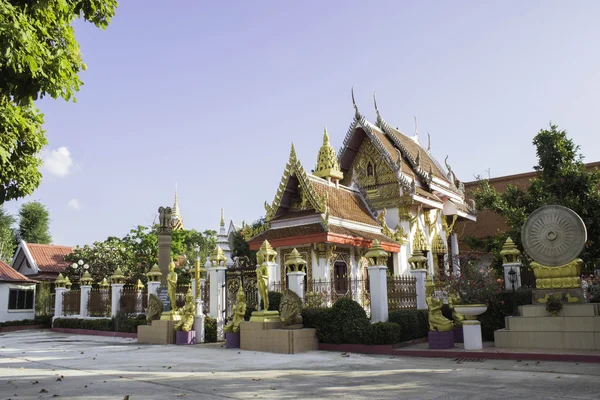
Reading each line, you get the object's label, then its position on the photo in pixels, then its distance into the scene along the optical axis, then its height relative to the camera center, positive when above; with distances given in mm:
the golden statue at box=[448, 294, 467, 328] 11664 -656
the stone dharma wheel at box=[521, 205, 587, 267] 10992 +958
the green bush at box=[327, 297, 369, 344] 11430 -728
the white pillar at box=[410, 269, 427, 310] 13227 -22
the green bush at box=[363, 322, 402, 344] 11156 -948
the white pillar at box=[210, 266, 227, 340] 14969 -32
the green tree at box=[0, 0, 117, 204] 6125 +2761
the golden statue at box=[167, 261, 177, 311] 14508 +135
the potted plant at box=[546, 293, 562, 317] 10477 -417
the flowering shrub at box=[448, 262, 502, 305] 11672 -52
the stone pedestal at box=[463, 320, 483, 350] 10609 -994
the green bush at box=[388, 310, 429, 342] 11898 -807
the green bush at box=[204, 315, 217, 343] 14531 -1081
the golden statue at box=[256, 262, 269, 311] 11995 +147
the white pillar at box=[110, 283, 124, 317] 19109 -89
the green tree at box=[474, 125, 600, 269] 16203 +2881
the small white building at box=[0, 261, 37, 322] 25062 +38
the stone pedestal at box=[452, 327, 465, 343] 12000 -1104
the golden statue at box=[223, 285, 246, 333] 12508 -546
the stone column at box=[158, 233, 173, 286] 17656 +1271
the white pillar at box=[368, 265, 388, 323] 11906 -138
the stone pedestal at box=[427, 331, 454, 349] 10992 -1099
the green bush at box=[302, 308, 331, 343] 11828 -689
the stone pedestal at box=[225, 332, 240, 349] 12492 -1147
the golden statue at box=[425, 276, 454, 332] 11008 -664
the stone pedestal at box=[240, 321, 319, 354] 11250 -1028
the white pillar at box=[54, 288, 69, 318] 22734 -246
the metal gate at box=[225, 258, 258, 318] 14727 +194
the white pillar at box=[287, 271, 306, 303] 12438 +153
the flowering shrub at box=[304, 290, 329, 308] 12867 -250
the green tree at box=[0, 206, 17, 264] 41072 +4588
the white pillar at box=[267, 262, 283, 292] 12848 +351
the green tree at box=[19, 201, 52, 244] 45469 +6009
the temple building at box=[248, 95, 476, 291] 16703 +2850
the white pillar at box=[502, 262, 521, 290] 12656 +217
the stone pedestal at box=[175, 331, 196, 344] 13906 -1147
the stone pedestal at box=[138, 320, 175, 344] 14211 -1057
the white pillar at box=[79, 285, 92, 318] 21188 -216
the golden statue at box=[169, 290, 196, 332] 13922 -643
